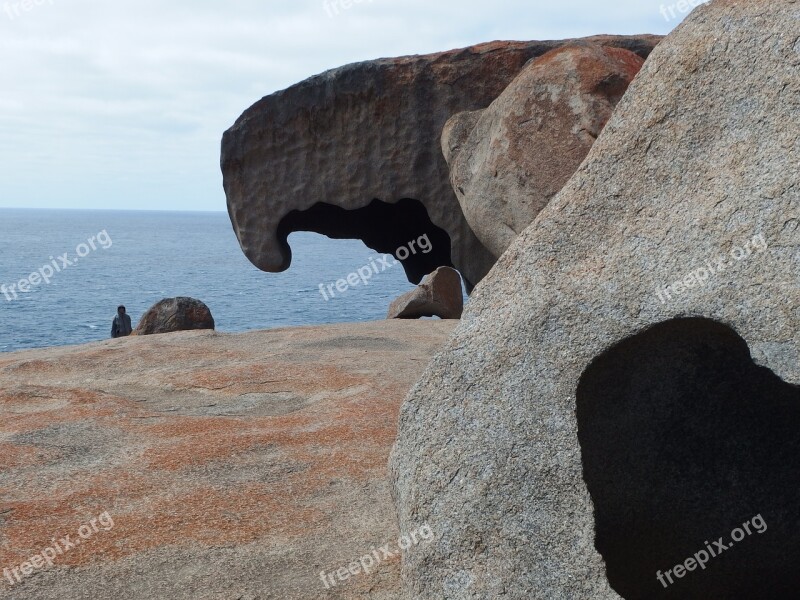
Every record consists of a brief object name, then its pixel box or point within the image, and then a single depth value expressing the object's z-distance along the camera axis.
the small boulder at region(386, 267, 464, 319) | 13.30
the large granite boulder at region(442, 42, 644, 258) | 7.17
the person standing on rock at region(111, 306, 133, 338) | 15.88
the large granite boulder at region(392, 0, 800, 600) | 3.01
